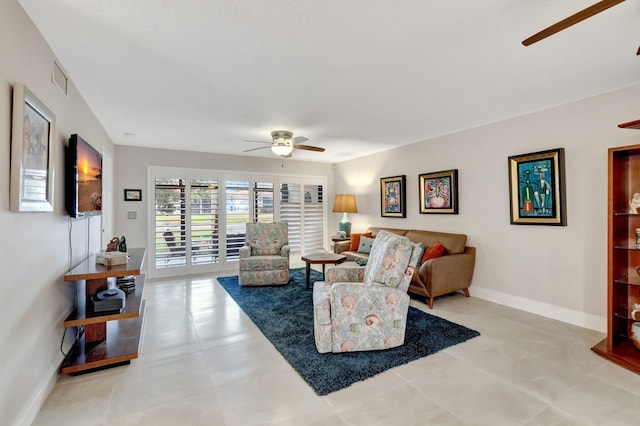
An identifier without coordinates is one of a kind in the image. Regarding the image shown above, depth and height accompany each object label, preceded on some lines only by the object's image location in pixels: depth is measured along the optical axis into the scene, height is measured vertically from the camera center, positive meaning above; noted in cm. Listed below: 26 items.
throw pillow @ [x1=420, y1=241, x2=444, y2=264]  399 -48
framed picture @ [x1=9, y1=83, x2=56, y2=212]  154 +37
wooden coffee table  441 -64
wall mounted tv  236 +33
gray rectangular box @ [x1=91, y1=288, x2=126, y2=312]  233 -67
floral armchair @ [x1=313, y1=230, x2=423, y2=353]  256 -80
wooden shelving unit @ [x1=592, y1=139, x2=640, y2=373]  251 -35
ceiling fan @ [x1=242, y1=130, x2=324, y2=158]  402 +103
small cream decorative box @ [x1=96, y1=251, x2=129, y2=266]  249 -35
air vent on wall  217 +108
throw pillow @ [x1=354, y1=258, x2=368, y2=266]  449 -69
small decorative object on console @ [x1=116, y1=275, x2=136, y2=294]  305 -70
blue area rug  225 -116
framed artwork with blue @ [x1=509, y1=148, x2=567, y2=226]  325 +32
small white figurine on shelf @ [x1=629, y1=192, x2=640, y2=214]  252 +11
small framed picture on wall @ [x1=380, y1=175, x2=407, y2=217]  527 +37
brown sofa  367 -68
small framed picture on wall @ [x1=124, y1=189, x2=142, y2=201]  514 +39
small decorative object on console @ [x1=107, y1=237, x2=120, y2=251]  291 -28
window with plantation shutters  535 +7
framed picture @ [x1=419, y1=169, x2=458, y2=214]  438 +38
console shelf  223 -98
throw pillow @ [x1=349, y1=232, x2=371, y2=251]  550 -46
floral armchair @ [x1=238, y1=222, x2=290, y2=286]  466 -66
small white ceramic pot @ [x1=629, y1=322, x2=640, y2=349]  241 -97
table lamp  630 +21
